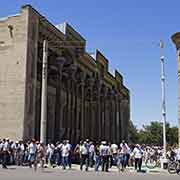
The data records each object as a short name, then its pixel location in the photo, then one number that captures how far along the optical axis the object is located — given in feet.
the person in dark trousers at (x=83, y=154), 55.65
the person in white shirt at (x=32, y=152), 58.10
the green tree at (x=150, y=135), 247.19
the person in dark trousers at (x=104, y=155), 54.23
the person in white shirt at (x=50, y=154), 62.07
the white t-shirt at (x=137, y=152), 54.78
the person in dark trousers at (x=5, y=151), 54.17
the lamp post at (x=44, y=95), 60.37
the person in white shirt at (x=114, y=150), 57.48
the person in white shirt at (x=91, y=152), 57.43
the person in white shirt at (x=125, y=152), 56.50
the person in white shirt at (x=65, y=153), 56.43
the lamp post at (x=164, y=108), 61.97
